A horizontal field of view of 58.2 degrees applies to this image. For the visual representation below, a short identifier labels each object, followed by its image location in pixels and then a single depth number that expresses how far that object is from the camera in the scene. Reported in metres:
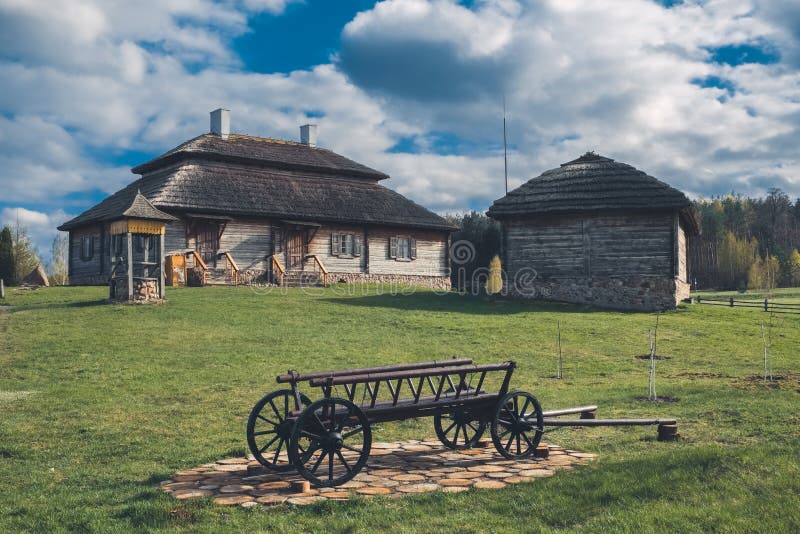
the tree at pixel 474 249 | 57.22
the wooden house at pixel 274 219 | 29.77
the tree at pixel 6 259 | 31.78
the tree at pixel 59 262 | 45.70
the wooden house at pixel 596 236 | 26.67
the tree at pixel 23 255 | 40.09
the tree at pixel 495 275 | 48.24
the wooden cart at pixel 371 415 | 6.43
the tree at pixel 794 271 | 70.69
